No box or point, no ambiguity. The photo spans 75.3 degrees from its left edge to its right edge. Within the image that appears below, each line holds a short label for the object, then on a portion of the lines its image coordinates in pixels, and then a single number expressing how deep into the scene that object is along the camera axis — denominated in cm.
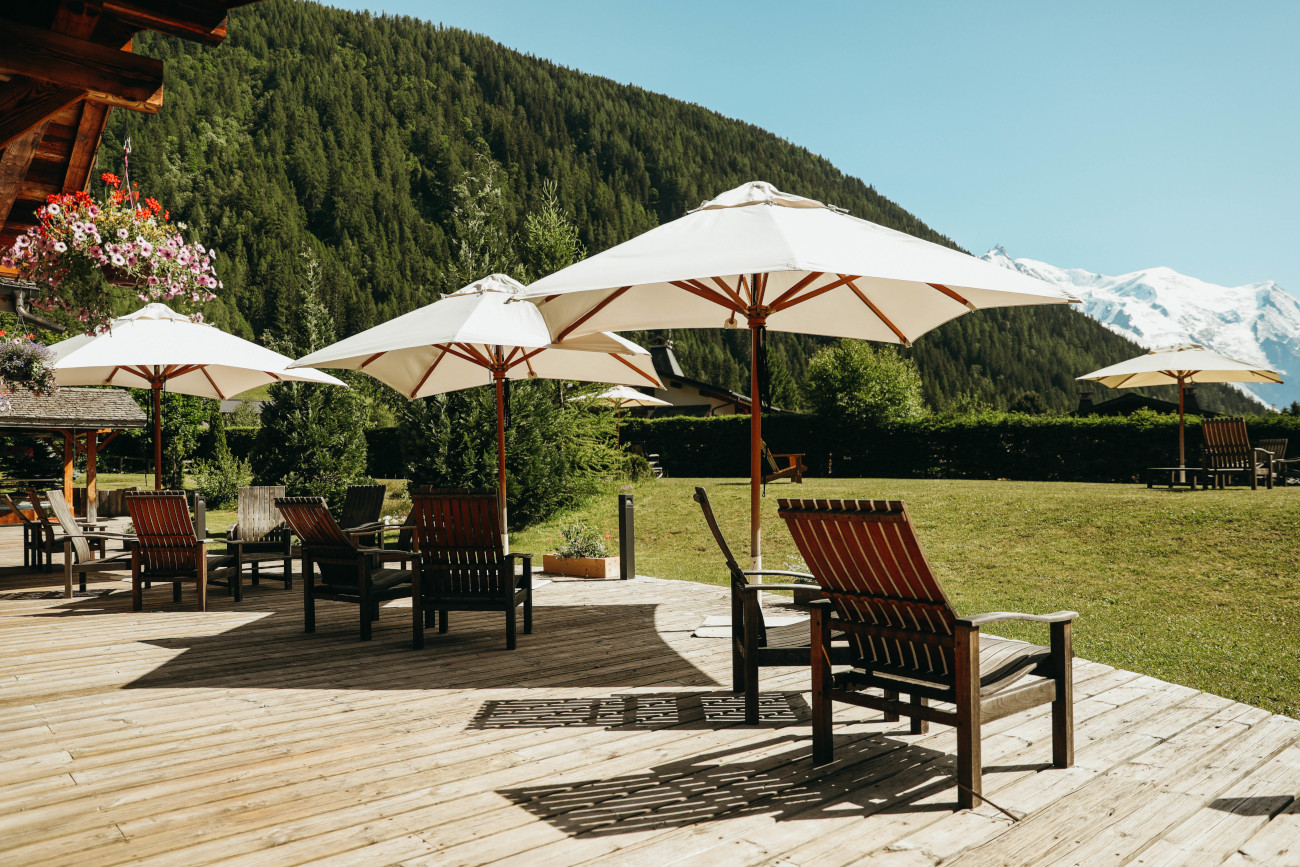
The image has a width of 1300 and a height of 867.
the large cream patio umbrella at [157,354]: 722
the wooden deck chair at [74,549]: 766
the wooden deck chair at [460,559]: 543
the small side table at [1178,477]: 1539
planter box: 884
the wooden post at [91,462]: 1552
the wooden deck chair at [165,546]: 686
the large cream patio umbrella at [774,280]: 388
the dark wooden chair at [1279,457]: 1600
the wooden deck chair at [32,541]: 948
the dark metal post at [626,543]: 866
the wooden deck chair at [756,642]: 374
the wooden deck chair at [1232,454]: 1496
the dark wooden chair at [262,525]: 838
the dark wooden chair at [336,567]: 580
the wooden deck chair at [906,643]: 287
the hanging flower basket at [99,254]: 511
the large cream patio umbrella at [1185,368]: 1538
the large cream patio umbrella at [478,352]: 605
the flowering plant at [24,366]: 602
